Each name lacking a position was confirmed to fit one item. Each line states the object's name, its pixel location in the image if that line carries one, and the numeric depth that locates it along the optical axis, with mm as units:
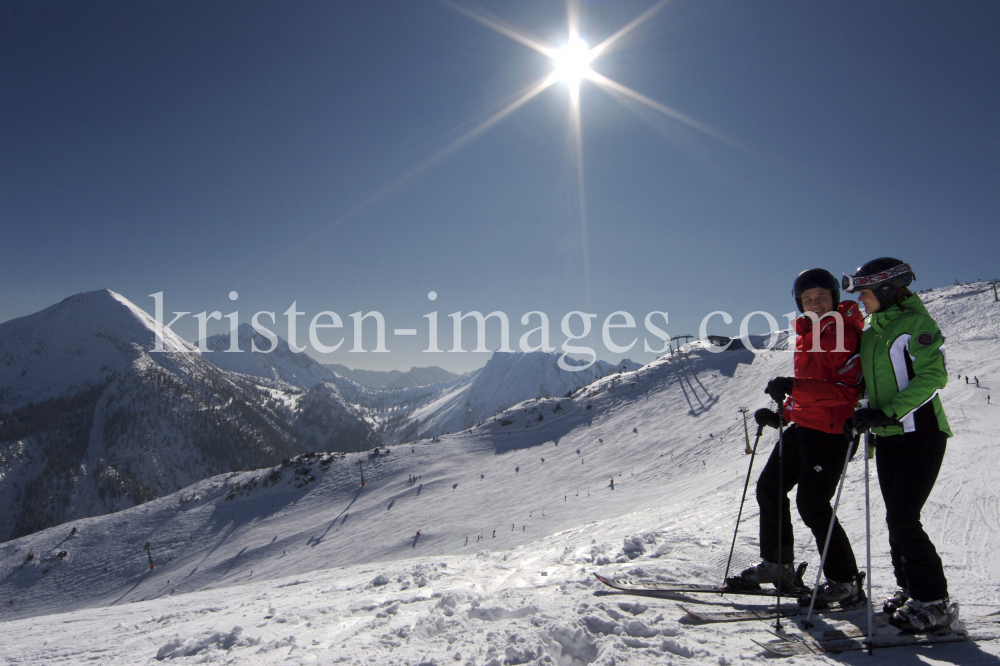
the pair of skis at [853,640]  3084
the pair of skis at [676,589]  4301
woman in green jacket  3369
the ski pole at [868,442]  3682
